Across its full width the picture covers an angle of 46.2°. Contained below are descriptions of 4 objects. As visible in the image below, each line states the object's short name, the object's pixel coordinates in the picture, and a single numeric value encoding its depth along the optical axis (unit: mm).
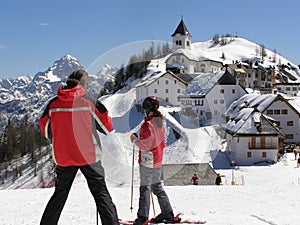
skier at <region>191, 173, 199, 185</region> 15050
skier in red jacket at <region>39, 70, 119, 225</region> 4066
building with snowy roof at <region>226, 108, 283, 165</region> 30906
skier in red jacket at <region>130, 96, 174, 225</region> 5055
